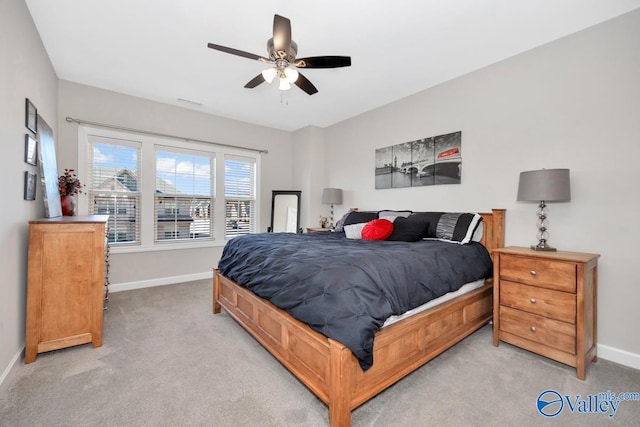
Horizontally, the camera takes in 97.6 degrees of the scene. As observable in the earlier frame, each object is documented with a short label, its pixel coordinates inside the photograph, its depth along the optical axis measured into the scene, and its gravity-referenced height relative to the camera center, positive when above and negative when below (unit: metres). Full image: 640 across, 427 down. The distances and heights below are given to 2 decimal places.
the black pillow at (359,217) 3.68 -0.06
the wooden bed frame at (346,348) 1.45 -0.88
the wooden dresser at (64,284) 2.07 -0.58
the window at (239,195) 4.79 +0.28
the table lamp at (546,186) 2.20 +0.23
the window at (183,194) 4.17 +0.25
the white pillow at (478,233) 2.93 -0.21
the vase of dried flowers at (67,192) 3.07 +0.19
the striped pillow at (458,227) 2.76 -0.13
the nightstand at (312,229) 4.60 -0.29
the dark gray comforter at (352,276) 1.51 -0.44
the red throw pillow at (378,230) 3.03 -0.19
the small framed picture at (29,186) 2.15 +0.18
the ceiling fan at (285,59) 2.03 +1.22
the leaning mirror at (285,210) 5.18 +0.02
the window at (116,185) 3.71 +0.33
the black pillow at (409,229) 2.88 -0.17
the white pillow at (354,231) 3.24 -0.22
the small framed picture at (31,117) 2.19 +0.74
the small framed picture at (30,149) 2.16 +0.47
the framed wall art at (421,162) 3.25 +0.65
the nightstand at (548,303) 1.96 -0.68
